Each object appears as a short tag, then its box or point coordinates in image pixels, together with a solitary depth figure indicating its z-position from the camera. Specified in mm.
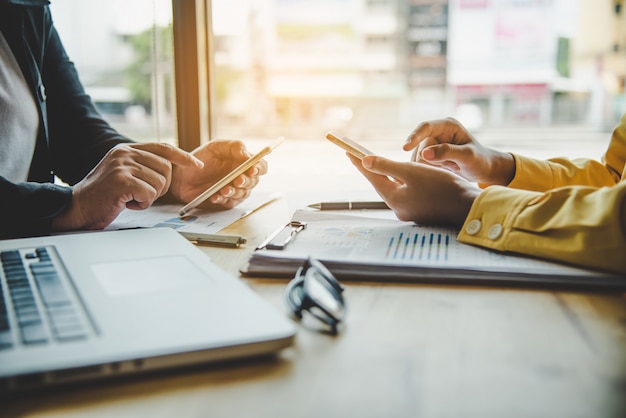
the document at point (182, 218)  864
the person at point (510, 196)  608
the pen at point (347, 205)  968
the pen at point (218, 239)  768
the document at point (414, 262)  579
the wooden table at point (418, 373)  333
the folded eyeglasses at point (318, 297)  459
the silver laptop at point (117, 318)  354
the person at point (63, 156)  807
